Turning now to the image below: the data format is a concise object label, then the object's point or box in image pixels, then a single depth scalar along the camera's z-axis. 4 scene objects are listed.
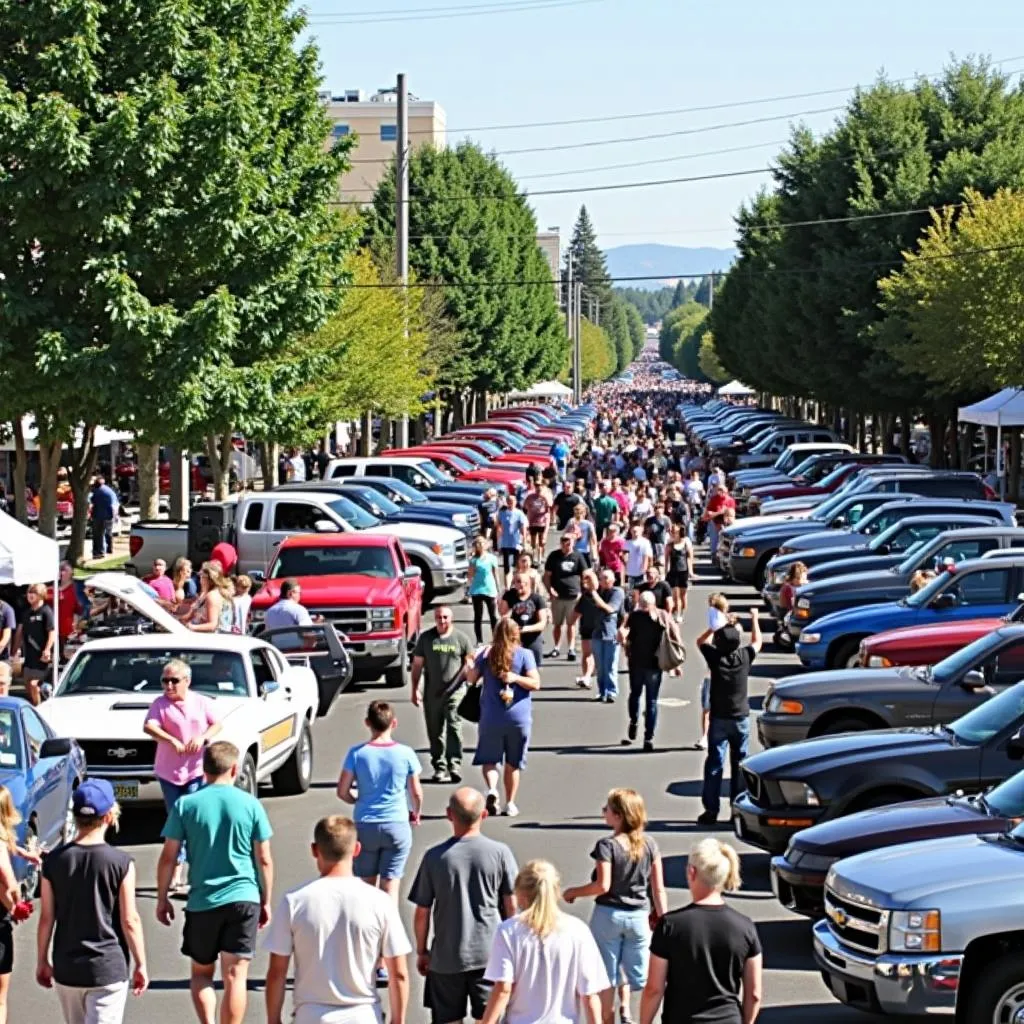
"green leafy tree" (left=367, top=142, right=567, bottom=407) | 71.81
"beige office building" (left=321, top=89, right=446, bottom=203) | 146.12
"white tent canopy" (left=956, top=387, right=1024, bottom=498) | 44.06
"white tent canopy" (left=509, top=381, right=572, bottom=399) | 109.25
